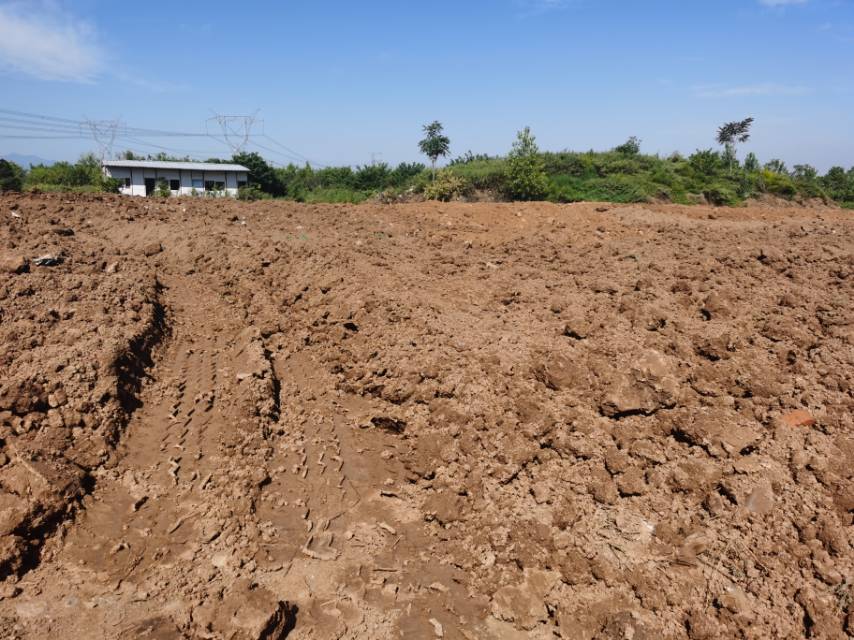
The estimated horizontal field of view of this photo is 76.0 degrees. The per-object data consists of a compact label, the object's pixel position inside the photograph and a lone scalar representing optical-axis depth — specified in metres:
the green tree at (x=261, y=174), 36.56
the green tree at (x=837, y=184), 24.72
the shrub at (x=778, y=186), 24.91
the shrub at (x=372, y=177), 33.34
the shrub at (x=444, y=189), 23.22
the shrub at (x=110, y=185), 29.70
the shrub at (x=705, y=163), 26.09
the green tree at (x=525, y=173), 22.27
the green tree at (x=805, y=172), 27.19
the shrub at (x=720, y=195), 23.44
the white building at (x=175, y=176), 34.84
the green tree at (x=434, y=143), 29.73
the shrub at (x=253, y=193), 28.31
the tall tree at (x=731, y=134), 27.22
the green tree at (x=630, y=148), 30.59
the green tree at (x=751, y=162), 27.96
